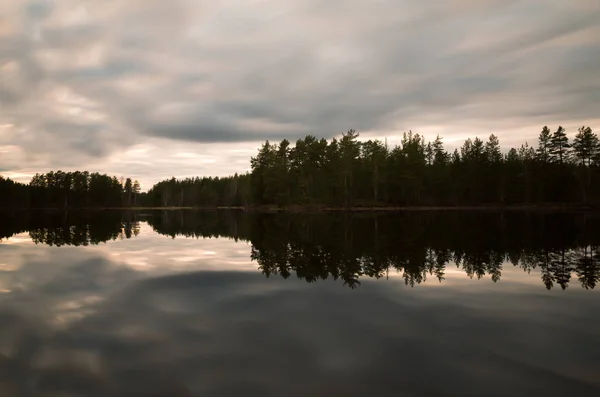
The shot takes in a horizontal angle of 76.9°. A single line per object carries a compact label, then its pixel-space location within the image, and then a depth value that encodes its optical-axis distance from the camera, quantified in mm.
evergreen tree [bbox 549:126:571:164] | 104056
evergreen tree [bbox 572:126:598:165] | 98312
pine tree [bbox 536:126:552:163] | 106625
